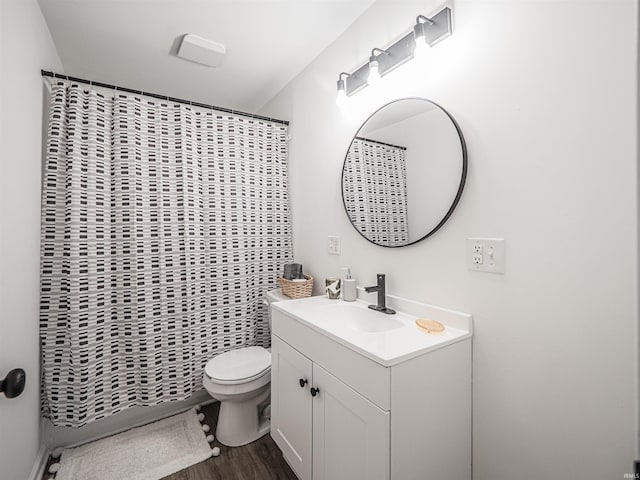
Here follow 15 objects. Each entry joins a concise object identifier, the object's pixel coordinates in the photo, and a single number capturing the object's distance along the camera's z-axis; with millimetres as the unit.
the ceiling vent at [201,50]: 1802
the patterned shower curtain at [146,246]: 1599
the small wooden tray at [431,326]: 1129
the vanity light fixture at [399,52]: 1197
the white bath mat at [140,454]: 1514
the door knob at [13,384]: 860
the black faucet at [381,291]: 1429
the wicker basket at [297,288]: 1925
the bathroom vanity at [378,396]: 934
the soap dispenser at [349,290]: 1637
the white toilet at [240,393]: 1656
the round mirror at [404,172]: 1216
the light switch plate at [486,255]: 1054
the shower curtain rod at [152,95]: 1580
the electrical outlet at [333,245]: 1841
